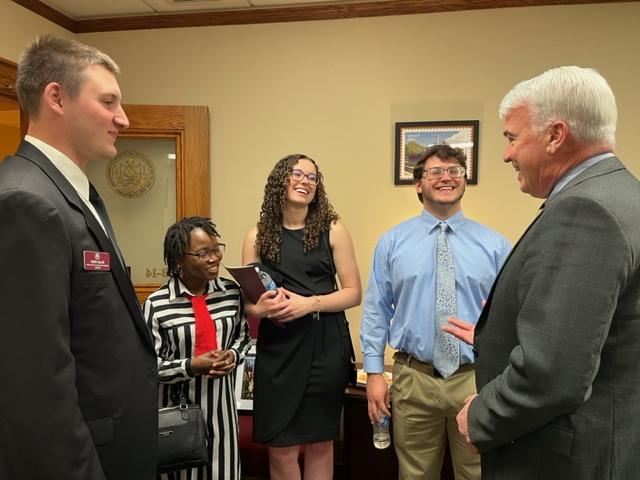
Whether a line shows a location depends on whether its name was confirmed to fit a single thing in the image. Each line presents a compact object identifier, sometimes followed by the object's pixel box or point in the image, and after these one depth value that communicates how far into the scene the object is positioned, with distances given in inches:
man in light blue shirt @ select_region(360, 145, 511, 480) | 73.1
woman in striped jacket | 67.1
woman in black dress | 77.3
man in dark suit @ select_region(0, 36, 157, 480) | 36.8
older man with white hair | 36.3
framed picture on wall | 117.1
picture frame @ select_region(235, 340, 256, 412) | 103.9
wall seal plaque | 130.7
